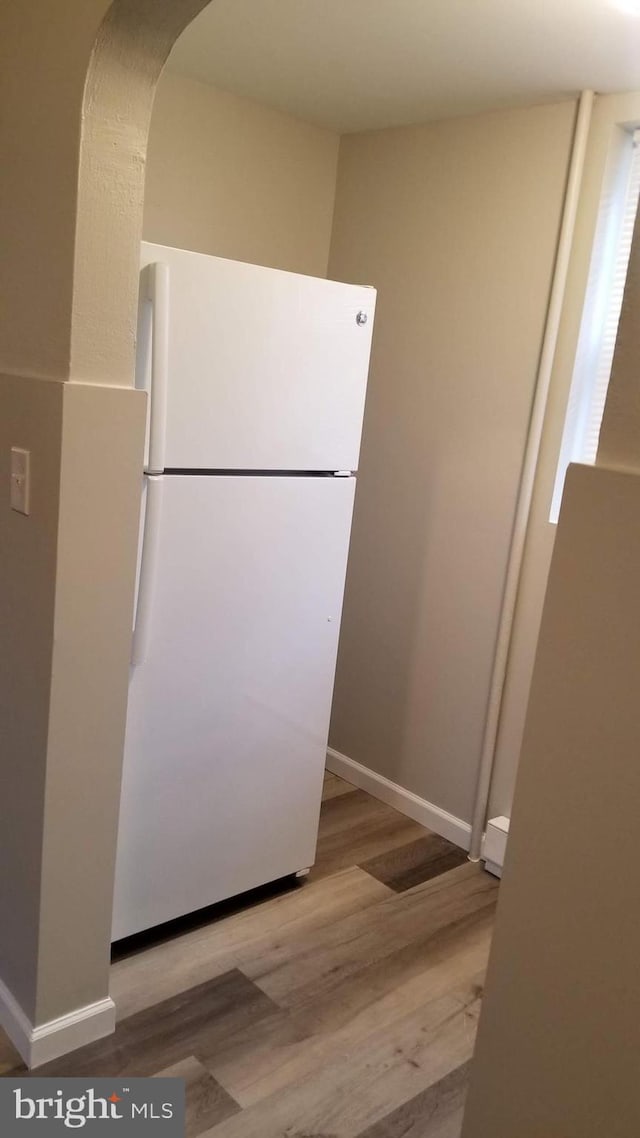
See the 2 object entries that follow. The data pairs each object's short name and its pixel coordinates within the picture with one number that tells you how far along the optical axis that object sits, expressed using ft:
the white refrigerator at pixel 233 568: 6.60
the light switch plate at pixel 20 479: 5.62
